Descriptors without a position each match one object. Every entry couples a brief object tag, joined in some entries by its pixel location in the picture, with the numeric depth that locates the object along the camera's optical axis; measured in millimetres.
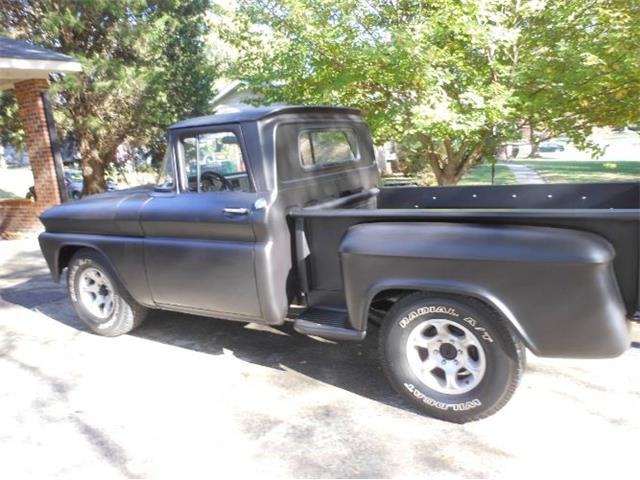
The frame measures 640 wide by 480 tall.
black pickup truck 2637
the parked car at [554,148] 33544
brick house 9328
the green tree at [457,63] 5688
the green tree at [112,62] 11734
